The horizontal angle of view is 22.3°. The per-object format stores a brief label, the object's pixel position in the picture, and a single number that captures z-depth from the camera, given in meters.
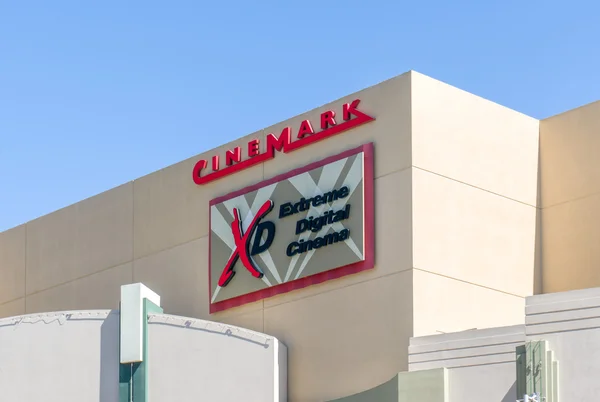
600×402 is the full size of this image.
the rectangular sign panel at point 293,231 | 33.84
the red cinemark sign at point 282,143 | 34.56
